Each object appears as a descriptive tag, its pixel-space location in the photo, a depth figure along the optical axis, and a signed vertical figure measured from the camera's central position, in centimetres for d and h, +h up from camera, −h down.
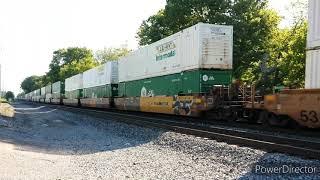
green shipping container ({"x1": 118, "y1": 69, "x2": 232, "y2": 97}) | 1839 +70
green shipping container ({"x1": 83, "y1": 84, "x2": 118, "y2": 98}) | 3238 +49
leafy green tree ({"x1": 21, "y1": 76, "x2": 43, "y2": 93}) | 18231 +595
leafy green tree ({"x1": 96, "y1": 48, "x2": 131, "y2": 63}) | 10540 +1094
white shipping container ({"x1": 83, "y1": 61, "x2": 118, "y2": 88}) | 3253 +180
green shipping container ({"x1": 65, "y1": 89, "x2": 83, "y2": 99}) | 4583 +37
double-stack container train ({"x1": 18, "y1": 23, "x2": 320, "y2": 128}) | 1315 +47
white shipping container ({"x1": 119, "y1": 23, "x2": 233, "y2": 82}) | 1845 +209
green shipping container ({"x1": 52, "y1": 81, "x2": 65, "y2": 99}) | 5937 +99
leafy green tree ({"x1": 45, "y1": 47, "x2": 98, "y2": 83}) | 12721 +1135
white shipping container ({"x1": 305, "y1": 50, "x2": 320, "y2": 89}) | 1155 +77
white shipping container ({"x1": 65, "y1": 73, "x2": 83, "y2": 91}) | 4675 +163
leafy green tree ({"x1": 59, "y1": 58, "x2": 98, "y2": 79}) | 10158 +702
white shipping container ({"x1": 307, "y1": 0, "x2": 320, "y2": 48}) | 1166 +195
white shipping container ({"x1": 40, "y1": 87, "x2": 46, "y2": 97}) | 7879 +98
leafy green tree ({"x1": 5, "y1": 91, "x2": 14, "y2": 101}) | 15527 +105
